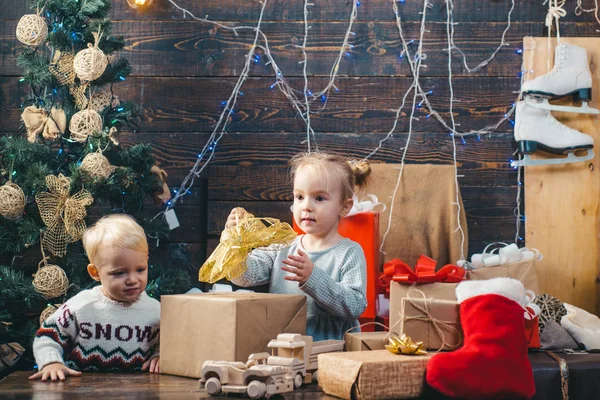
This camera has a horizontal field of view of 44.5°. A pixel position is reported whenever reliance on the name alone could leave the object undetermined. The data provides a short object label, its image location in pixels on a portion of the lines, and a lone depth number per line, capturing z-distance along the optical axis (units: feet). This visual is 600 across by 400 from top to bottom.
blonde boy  5.80
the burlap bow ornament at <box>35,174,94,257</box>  8.32
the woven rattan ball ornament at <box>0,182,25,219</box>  8.27
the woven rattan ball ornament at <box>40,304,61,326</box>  8.23
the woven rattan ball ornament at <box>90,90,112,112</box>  8.75
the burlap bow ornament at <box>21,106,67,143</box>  8.68
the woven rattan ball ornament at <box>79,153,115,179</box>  8.29
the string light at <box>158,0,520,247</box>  10.51
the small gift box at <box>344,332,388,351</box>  5.12
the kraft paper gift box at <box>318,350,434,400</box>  4.37
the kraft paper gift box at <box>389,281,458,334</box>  7.32
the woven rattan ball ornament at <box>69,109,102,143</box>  8.48
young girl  6.23
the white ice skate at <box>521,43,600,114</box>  10.08
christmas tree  8.34
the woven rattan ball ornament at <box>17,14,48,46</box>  8.54
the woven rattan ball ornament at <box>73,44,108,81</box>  8.39
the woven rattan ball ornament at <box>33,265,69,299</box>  8.19
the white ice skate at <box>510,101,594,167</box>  10.09
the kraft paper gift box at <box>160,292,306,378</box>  4.92
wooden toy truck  4.40
